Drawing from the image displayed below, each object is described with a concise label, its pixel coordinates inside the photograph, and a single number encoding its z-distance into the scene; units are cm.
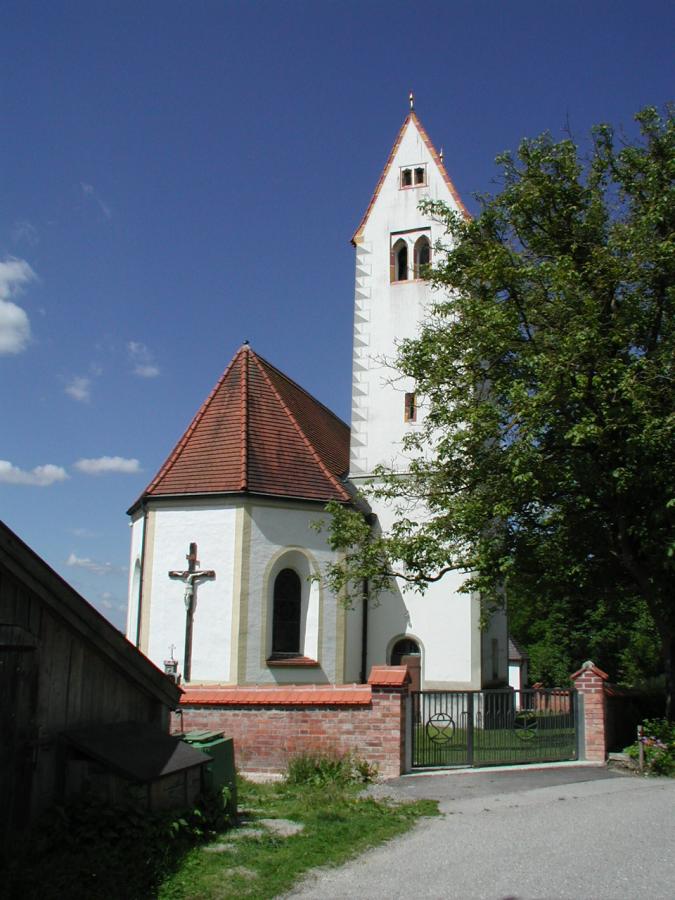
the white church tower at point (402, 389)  2097
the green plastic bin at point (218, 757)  854
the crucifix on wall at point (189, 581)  1877
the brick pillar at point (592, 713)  1380
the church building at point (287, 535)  1894
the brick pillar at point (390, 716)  1209
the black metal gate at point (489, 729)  1291
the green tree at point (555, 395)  1353
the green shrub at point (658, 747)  1259
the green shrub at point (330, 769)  1184
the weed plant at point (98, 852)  571
